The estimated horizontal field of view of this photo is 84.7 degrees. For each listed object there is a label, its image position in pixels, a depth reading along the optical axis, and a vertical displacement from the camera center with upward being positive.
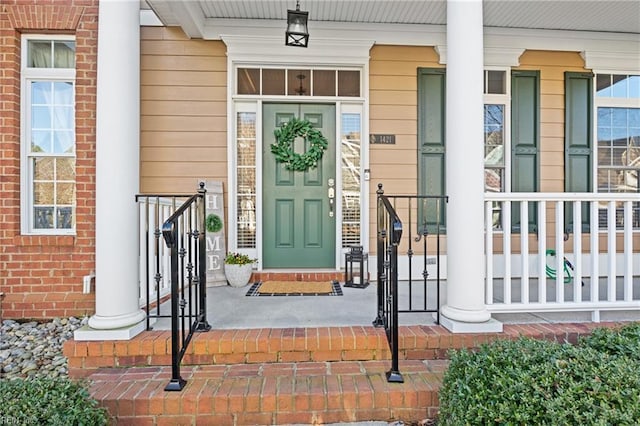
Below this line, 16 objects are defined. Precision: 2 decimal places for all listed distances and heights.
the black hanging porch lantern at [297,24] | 2.95 +1.61
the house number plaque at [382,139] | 3.77 +0.80
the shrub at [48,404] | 1.38 -0.78
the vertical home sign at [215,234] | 3.51 -0.21
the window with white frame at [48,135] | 3.18 +0.72
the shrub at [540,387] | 1.28 -0.69
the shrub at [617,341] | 1.64 -0.65
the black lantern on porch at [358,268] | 3.37 -0.55
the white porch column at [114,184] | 2.16 +0.18
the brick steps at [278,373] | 1.76 -0.91
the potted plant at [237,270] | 3.41 -0.56
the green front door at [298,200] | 3.77 +0.14
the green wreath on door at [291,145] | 3.73 +0.73
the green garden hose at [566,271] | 3.58 -0.61
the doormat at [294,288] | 3.14 -0.71
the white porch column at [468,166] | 2.20 +0.30
